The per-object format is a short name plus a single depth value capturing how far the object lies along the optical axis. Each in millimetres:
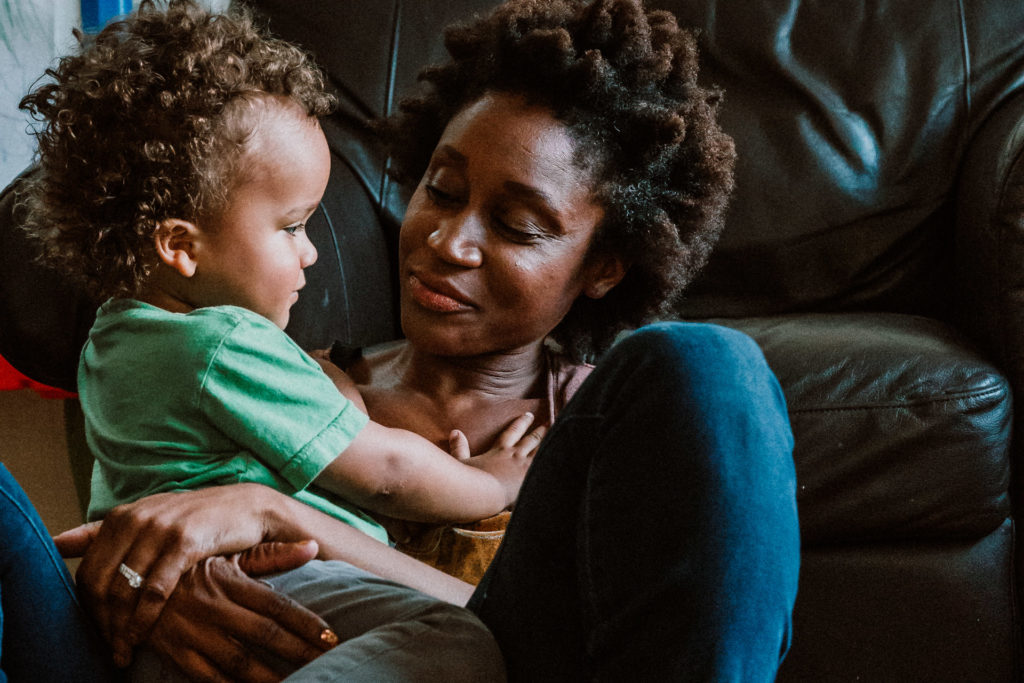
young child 838
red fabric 1343
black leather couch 1228
